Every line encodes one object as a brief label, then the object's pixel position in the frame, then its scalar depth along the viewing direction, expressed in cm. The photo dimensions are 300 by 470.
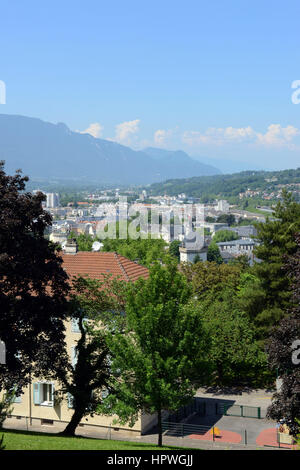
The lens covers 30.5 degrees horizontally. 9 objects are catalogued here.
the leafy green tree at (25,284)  2059
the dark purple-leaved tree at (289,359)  1906
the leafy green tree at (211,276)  5538
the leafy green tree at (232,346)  3550
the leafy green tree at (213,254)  13988
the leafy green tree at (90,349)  2380
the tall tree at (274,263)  3544
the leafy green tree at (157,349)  2148
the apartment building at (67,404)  2844
